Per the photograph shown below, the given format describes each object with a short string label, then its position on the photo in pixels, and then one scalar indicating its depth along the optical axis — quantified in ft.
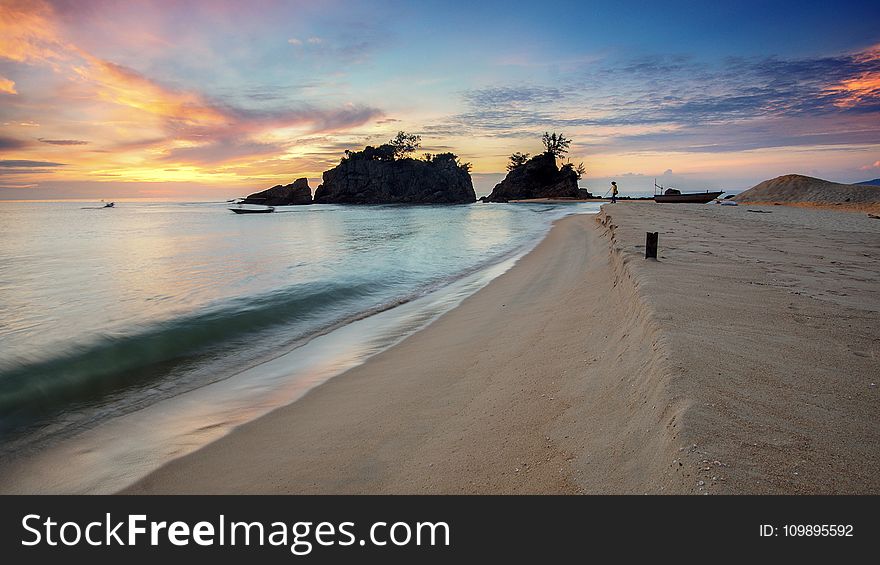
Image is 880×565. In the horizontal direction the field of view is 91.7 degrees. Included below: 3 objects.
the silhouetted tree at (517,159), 335.06
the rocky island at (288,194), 358.64
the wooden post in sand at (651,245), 22.30
